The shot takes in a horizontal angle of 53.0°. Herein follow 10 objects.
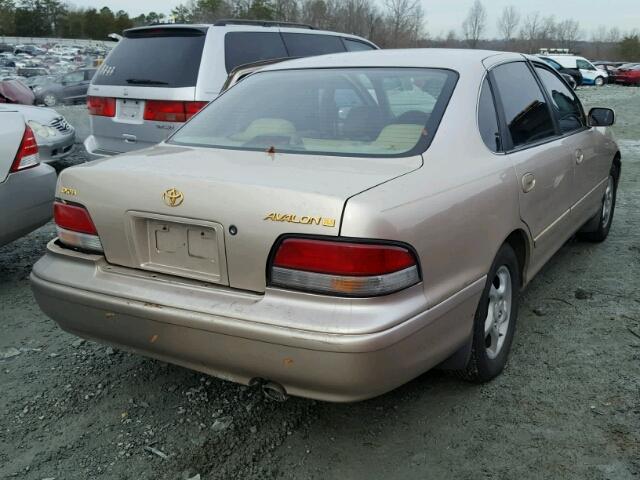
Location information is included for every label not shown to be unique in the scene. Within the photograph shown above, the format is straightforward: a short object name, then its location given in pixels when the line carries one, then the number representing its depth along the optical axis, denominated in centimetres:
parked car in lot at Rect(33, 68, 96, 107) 2330
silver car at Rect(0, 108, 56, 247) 423
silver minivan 580
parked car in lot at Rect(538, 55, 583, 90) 3497
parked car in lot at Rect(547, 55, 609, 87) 3812
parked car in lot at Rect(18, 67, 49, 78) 3422
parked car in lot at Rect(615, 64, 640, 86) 3978
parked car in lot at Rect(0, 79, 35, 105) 1422
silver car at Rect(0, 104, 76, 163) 796
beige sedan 220
